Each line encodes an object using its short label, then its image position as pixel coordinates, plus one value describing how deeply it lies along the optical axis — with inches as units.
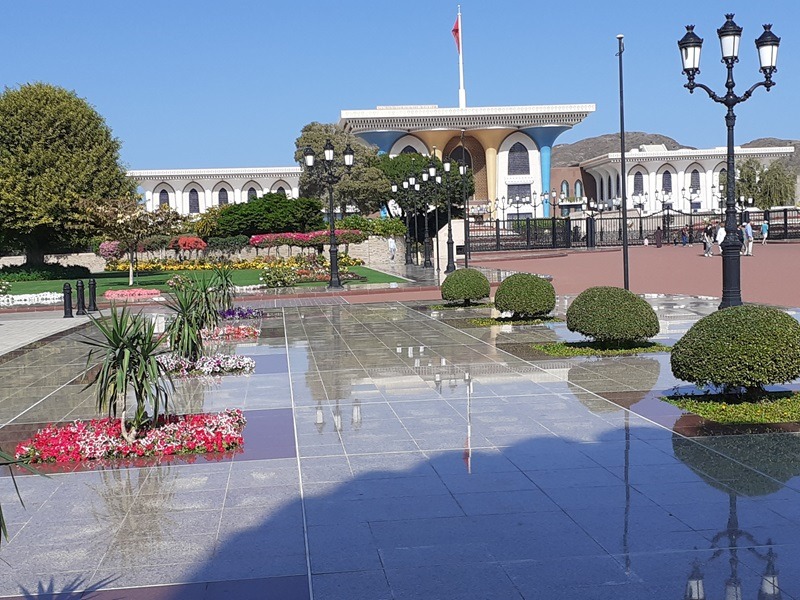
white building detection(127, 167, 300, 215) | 3725.4
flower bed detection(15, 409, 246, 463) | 300.2
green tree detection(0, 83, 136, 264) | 1648.6
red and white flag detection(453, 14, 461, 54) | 2852.6
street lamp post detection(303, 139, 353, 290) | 1109.1
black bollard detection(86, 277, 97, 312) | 948.5
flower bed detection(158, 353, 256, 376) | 474.6
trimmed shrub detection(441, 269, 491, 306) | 818.2
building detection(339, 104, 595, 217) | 3270.2
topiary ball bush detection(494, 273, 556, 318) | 675.4
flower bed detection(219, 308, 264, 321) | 807.3
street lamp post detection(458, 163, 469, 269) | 1219.2
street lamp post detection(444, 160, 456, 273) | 1418.3
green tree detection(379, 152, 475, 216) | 2229.6
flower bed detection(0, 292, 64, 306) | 1080.4
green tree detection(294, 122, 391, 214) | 2456.2
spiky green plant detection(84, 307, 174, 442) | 300.4
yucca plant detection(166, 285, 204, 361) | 450.0
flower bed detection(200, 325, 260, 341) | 655.1
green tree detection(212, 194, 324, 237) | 2266.2
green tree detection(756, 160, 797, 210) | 3570.4
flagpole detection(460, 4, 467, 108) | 3029.0
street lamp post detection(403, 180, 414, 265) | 1967.0
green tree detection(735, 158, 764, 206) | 3612.2
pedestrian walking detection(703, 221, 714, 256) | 1572.3
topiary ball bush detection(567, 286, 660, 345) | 495.8
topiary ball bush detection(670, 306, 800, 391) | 327.9
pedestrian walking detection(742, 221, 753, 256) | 1555.1
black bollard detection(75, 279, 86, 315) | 908.6
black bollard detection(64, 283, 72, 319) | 918.4
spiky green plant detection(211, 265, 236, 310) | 642.2
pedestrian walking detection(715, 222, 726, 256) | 1456.7
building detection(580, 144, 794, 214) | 3853.3
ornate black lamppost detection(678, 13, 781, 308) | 518.0
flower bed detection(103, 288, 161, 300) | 1067.3
